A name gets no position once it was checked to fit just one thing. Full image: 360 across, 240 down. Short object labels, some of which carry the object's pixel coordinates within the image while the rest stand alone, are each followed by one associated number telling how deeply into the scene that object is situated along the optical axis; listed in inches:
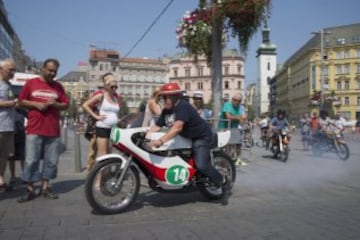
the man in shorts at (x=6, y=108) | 247.6
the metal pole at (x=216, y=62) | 378.7
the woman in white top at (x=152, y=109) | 316.2
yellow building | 3905.0
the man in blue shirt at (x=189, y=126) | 222.2
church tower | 6000.0
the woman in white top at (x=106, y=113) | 281.0
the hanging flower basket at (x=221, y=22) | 352.2
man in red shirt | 239.8
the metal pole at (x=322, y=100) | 1562.1
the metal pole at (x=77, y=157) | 360.1
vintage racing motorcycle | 211.2
